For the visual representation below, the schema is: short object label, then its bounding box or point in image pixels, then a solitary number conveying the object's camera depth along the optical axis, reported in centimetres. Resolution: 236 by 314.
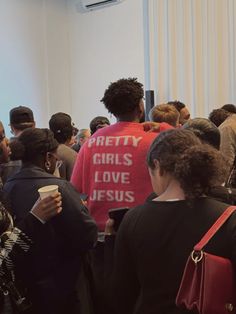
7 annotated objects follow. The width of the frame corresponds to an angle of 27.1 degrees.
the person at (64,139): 311
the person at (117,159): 208
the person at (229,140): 373
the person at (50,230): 193
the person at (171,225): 133
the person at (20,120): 333
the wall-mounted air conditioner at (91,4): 669
